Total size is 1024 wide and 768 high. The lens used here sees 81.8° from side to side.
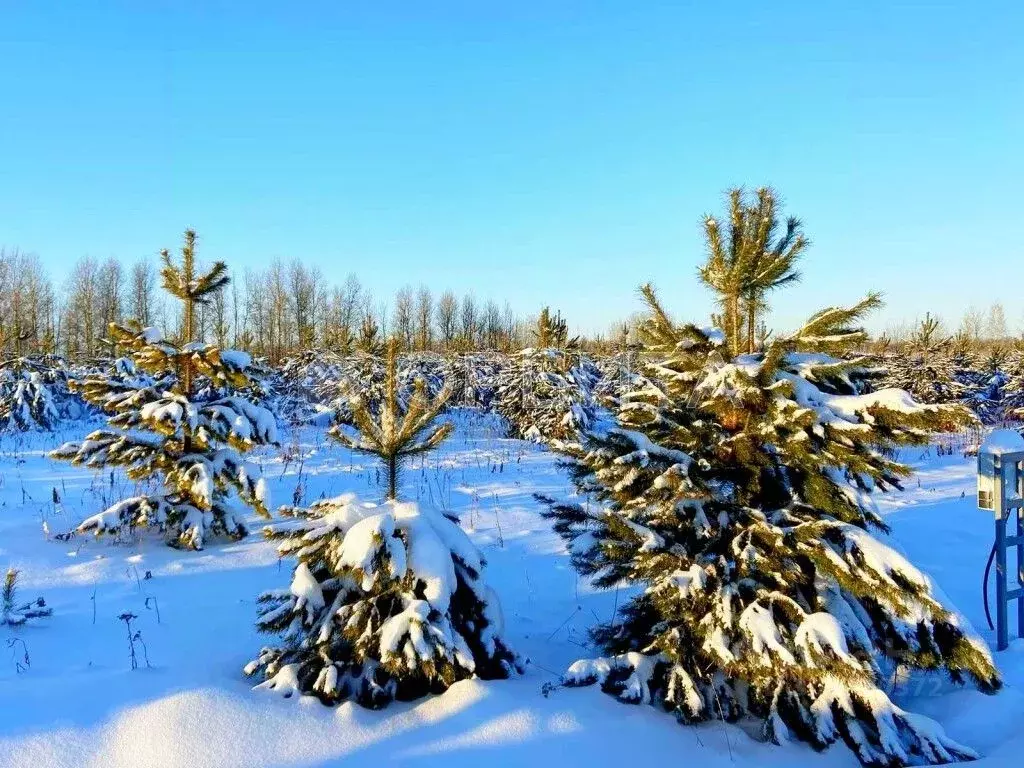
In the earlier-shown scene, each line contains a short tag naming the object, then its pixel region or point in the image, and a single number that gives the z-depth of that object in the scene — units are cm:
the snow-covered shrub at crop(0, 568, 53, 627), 427
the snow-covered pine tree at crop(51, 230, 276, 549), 588
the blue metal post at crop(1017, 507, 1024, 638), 462
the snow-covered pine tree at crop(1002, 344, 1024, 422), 2142
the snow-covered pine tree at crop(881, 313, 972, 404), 2028
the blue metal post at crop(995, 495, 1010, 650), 431
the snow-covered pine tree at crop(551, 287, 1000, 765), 306
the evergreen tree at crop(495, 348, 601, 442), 1428
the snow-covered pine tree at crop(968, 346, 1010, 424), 2208
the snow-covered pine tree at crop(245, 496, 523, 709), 319
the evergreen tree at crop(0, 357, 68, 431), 1595
